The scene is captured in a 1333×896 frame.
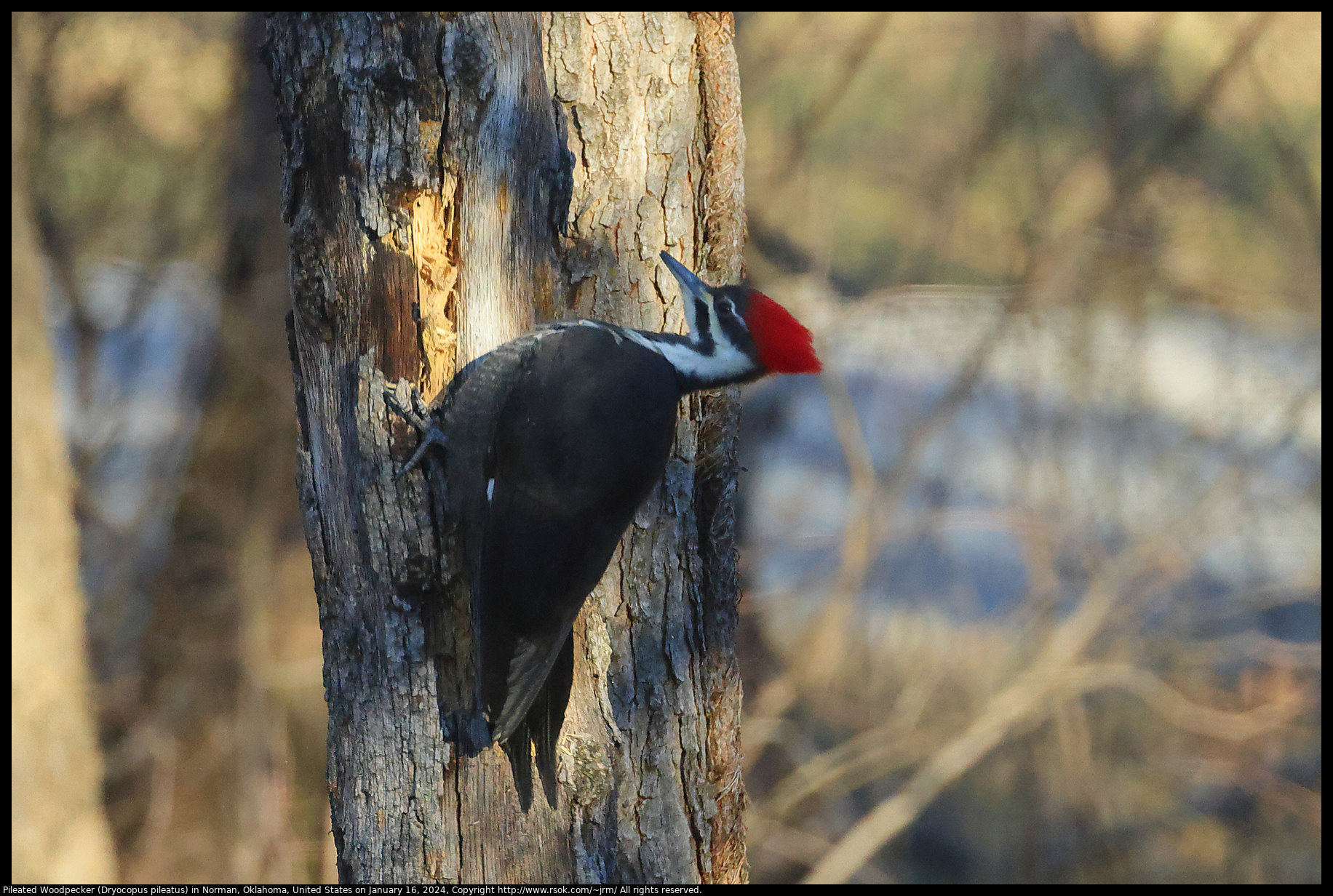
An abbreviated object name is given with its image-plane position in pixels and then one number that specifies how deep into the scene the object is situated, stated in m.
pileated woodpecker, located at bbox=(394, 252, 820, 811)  10.77
